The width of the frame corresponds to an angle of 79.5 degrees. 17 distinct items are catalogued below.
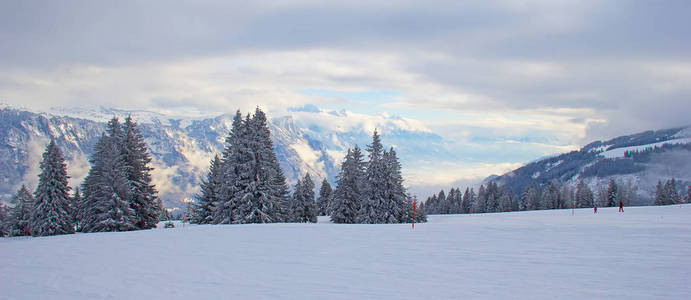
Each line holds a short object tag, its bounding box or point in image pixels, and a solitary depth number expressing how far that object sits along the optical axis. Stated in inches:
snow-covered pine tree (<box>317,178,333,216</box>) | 3053.6
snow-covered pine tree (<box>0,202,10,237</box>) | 2264.8
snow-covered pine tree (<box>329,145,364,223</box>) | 2047.2
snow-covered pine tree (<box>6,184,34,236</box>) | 2049.7
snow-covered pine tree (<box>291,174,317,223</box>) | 2236.7
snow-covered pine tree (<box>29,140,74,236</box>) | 1609.3
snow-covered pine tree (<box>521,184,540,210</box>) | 3848.4
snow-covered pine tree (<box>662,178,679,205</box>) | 3452.3
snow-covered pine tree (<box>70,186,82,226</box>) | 1758.1
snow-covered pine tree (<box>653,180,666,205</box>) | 3474.4
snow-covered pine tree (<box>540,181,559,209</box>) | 3732.8
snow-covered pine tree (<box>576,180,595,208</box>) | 3563.0
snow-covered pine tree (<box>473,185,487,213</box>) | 4104.3
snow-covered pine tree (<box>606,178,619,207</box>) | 3391.2
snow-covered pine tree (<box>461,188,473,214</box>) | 4522.6
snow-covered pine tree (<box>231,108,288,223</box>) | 1529.3
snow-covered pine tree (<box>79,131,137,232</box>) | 1488.7
